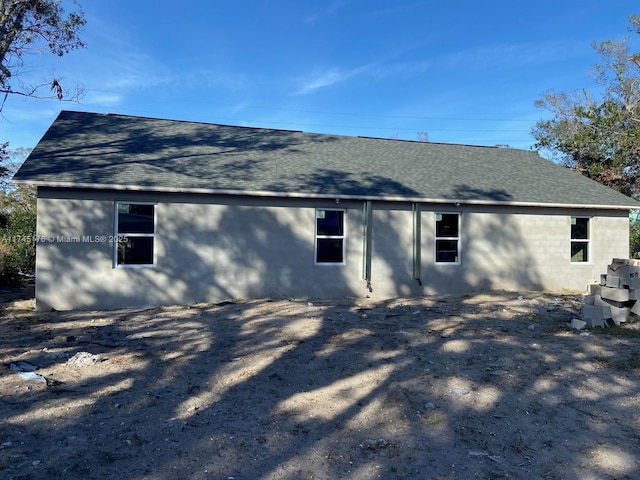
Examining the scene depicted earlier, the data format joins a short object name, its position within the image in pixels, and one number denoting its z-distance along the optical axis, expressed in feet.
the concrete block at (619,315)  28.96
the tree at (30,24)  42.19
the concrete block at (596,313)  28.58
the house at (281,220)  34.78
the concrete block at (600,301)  29.73
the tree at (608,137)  77.30
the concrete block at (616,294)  29.14
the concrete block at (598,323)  28.50
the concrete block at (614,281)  29.63
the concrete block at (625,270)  29.50
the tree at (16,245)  45.57
